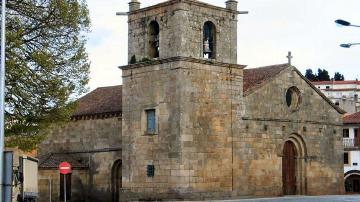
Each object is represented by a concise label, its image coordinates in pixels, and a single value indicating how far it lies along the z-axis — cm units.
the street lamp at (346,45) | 2336
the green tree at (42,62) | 2736
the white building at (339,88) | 11884
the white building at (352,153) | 6756
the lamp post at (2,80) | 1596
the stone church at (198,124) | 3853
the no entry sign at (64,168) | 3294
